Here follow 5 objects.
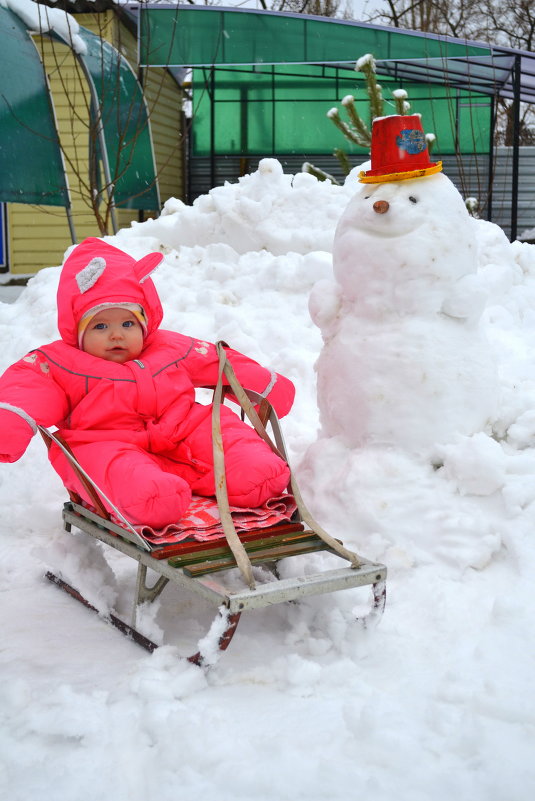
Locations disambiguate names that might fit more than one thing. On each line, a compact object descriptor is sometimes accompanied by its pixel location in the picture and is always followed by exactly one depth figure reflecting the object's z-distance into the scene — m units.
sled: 2.48
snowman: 3.41
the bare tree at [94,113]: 8.34
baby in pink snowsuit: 3.08
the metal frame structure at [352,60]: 10.58
